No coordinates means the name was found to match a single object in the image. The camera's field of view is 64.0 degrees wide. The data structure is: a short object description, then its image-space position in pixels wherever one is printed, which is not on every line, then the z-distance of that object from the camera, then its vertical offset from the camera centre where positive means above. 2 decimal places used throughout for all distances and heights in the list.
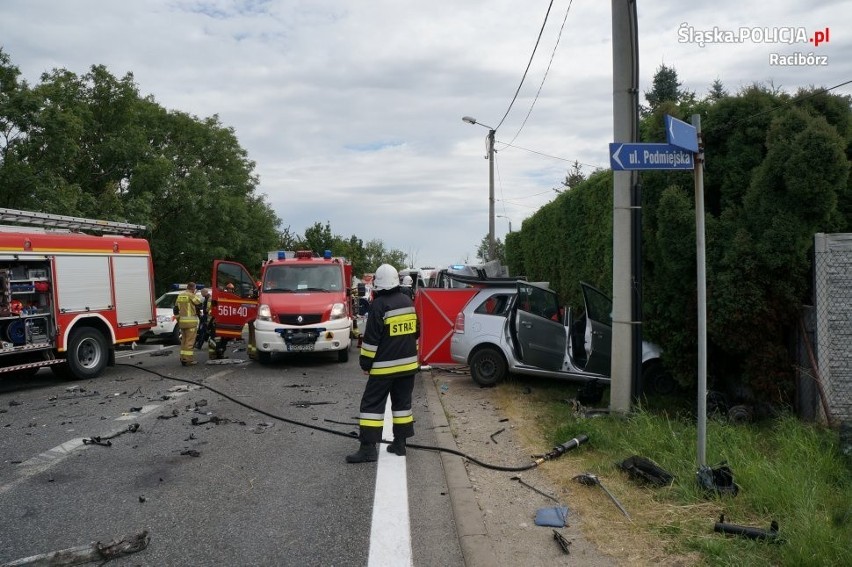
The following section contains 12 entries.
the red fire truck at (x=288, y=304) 13.12 -0.79
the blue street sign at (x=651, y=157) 5.36 +0.80
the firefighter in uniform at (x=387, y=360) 6.25 -0.91
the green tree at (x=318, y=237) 47.19 +1.88
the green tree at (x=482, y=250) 55.53 +0.83
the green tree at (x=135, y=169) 19.14 +3.69
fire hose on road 5.98 -1.79
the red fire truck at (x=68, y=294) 11.08 -0.43
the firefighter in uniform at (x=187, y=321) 13.60 -1.08
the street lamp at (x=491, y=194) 27.95 +2.78
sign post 4.96 +0.76
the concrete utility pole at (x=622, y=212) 7.45 +0.50
